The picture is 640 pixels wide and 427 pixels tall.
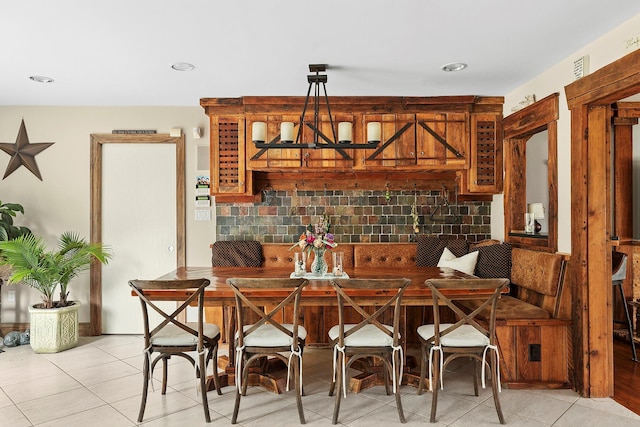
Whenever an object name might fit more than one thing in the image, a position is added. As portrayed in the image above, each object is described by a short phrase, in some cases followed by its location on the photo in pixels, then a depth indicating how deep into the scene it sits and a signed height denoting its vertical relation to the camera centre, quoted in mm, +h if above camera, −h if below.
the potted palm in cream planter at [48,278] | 3906 -580
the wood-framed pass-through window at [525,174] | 3701 +404
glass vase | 3252 -383
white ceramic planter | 3965 -1064
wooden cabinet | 4301 +773
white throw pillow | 3965 -454
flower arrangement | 3161 -192
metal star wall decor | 4566 +709
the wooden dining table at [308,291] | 2711 -486
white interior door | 4602 -31
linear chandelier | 3229 +626
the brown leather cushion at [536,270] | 3170 -445
